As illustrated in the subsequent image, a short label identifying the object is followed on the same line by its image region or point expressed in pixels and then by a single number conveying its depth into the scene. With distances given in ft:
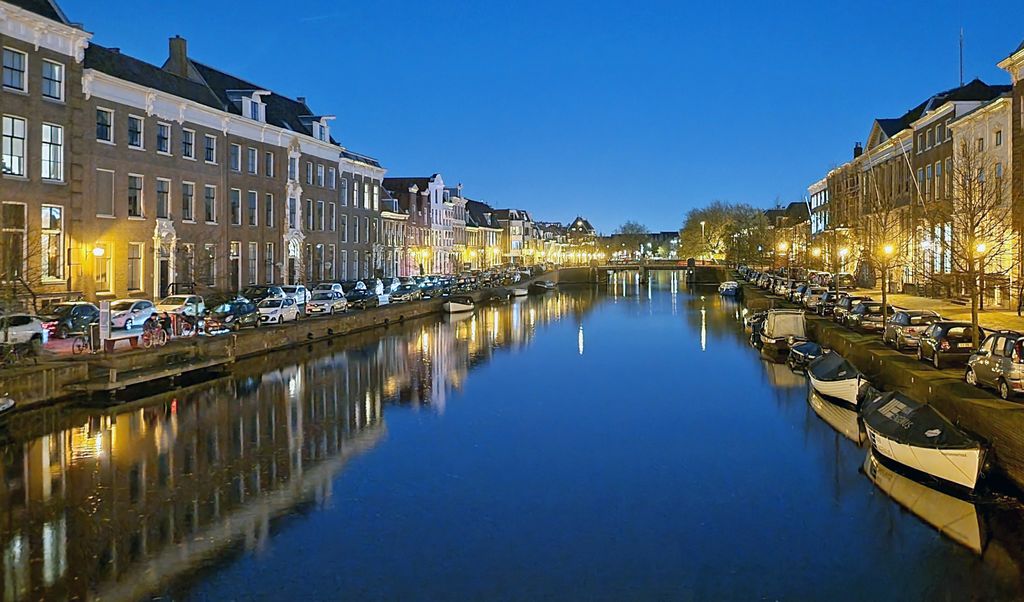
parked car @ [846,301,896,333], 133.49
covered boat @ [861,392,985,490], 60.39
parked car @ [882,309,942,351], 104.94
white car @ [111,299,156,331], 115.03
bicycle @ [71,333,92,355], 101.24
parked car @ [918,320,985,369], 89.40
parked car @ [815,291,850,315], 170.50
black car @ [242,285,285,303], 171.12
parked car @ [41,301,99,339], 108.17
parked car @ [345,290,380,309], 199.52
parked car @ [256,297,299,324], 151.53
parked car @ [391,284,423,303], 225.56
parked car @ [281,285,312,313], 171.73
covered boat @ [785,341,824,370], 125.49
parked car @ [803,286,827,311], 187.32
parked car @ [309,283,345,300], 189.93
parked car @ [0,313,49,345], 96.17
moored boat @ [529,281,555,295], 391.04
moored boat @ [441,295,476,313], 240.12
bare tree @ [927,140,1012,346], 106.63
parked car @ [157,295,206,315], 136.67
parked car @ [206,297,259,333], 136.46
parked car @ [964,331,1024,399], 68.39
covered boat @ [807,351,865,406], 94.84
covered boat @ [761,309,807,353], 149.28
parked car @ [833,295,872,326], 149.59
